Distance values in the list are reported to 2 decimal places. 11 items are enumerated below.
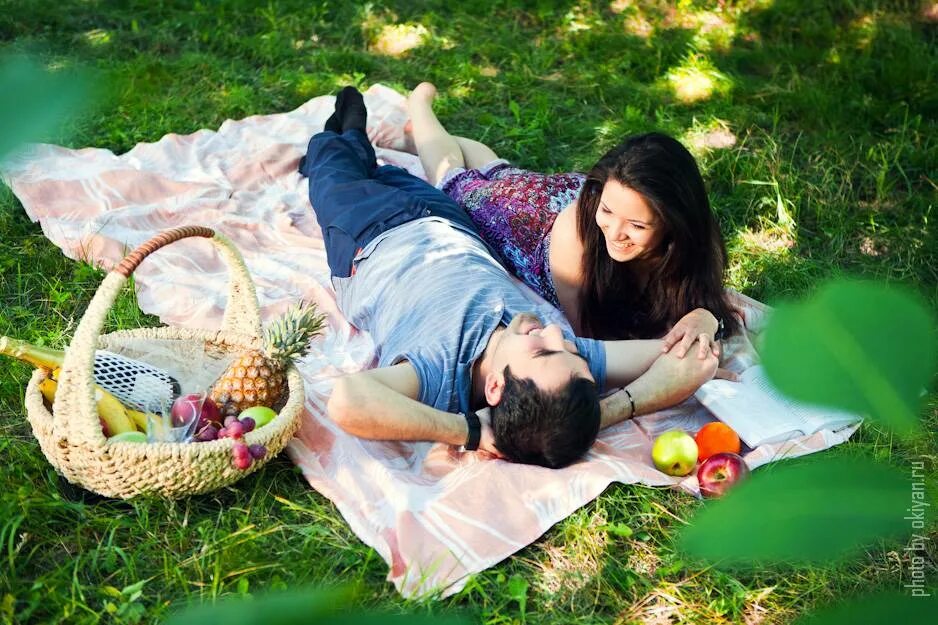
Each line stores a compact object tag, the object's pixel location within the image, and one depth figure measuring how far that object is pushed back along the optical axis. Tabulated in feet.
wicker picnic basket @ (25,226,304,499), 7.45
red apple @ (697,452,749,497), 8.45
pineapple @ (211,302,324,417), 8.77
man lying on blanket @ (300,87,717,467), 8.75
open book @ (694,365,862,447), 9.06
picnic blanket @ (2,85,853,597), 8.20
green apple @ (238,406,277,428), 8.56
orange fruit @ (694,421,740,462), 9.41
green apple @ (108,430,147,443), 7.73
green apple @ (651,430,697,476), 9.14
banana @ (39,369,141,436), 8.04
